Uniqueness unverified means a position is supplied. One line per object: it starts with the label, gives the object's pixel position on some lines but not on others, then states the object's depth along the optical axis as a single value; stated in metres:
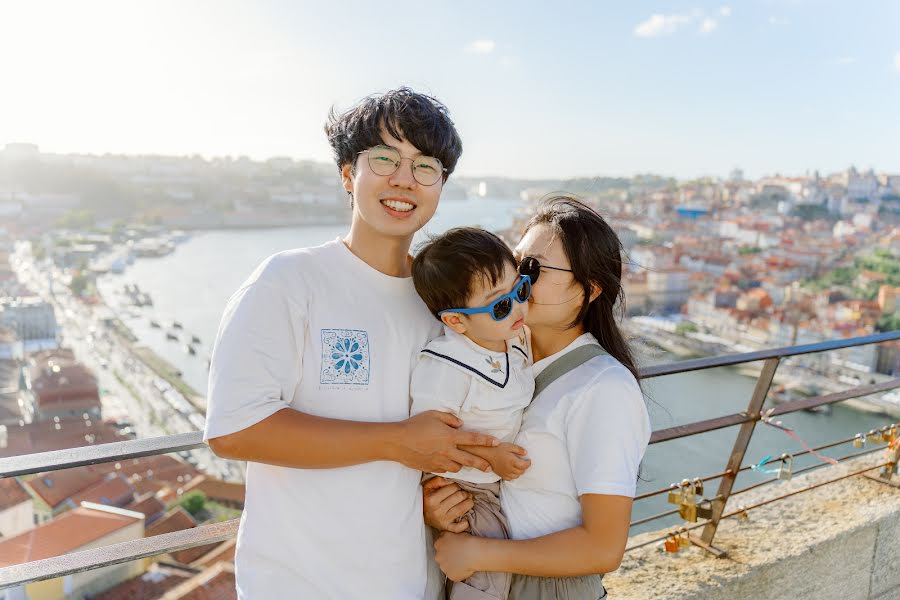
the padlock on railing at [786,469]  2.03
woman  0.93
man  0.86
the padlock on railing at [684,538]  1.93
